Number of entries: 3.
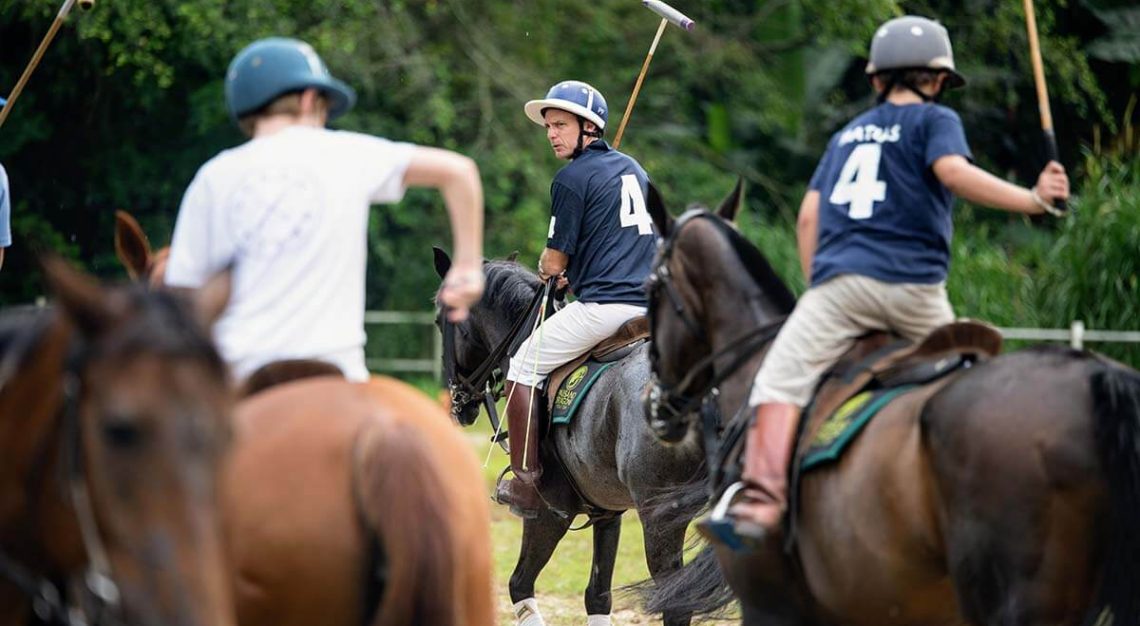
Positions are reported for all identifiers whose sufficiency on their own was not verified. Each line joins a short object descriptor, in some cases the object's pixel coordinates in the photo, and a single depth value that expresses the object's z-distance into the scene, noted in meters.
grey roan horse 15.76
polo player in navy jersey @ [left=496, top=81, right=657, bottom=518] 16.62
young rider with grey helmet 10.52
